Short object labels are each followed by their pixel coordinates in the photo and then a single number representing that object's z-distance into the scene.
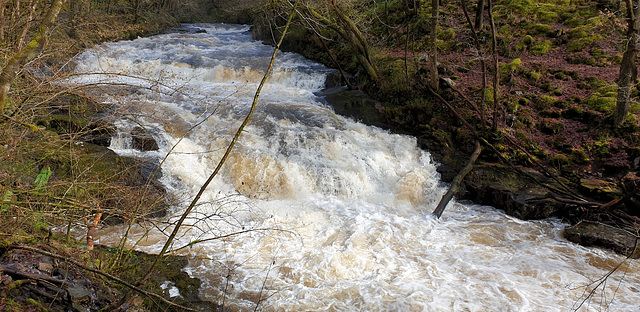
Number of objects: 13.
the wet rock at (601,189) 7.25
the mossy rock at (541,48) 12.36
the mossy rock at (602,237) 6.17
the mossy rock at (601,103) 9.41
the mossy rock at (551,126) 9.43
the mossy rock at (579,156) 8.62
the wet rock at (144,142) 8.02
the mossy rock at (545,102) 10.02
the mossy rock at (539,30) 13.34
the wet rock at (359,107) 10.80
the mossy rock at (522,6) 14.68
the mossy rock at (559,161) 8.67
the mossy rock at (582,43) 12.12
